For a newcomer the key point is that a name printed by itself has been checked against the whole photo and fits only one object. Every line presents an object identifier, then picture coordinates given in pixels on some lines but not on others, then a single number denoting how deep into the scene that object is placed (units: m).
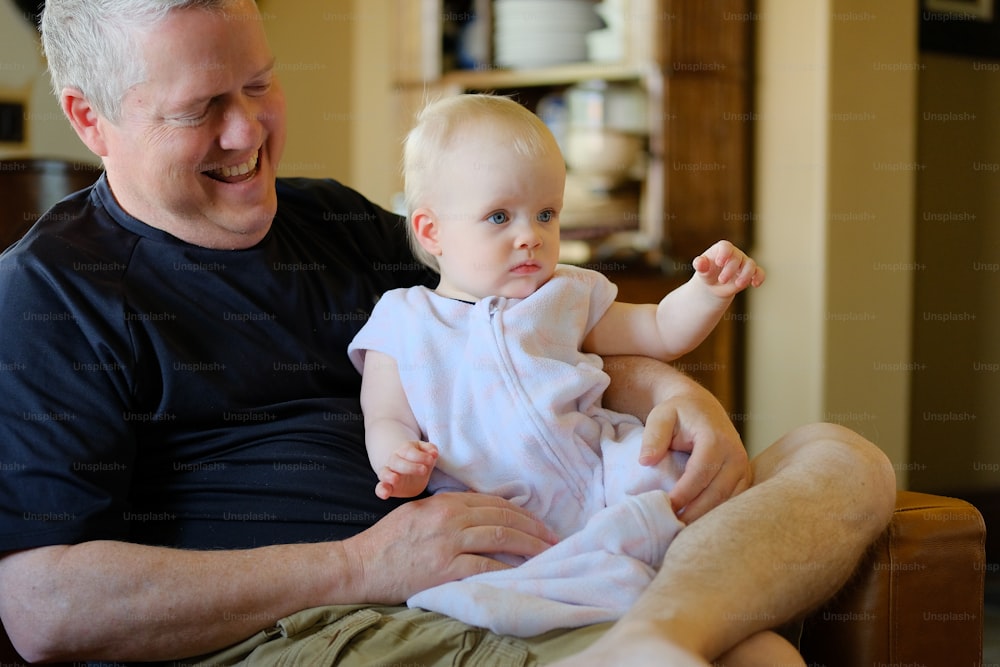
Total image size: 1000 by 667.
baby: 1.39
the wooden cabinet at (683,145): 3.36
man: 1.24
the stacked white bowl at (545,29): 3.48
